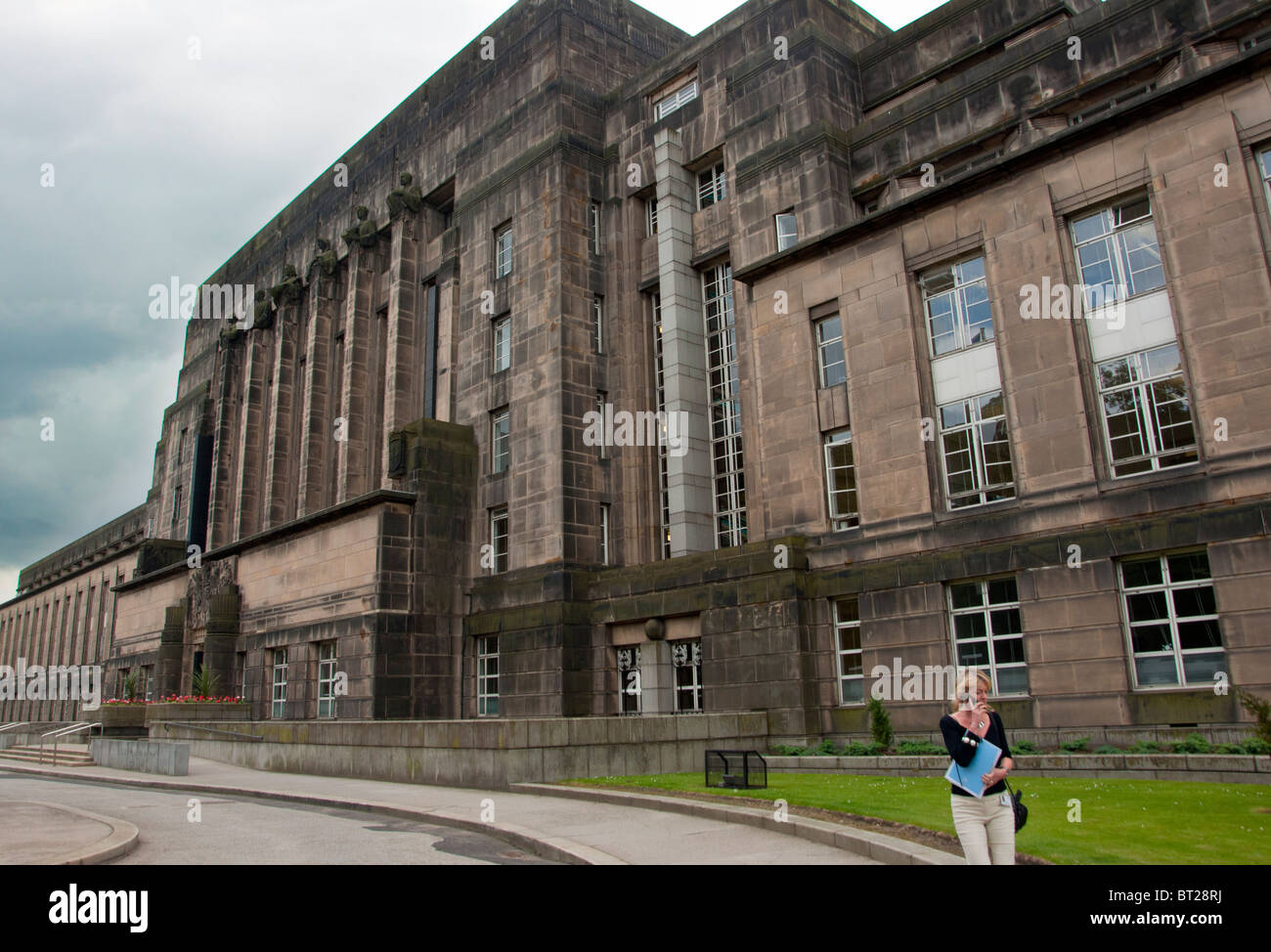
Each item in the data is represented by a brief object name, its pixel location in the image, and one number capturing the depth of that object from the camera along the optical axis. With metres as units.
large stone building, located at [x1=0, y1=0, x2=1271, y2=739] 20.64
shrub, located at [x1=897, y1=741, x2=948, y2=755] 21.33
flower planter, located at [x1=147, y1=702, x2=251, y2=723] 36.50
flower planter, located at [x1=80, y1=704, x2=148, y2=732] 38.16
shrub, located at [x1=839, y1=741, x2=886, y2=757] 21.89
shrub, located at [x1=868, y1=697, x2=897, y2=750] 22.14
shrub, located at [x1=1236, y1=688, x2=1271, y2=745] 14.78
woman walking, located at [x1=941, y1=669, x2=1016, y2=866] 7.93
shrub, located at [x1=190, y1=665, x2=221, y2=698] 40.06
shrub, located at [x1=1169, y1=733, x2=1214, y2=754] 17.52
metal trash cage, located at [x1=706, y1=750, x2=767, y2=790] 17.31
